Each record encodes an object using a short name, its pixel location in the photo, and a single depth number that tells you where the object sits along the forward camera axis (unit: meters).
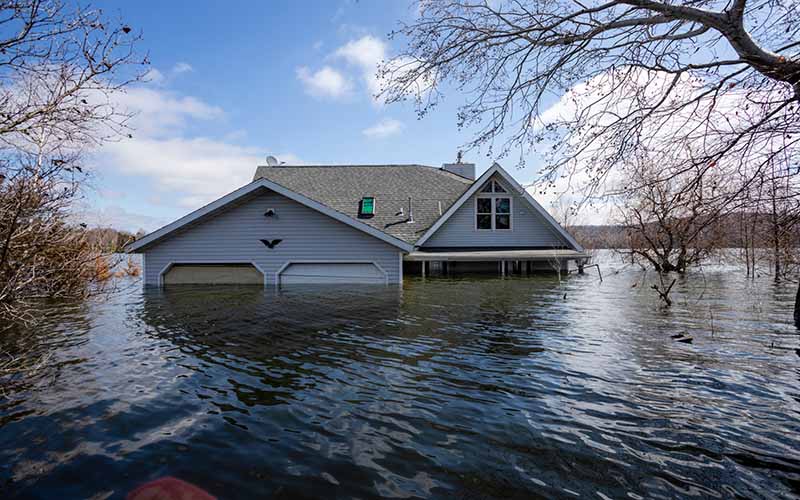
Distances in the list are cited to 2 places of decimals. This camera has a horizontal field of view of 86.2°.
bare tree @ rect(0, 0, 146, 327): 4.83
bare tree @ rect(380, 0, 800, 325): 5.31
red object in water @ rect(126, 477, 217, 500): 3.00
